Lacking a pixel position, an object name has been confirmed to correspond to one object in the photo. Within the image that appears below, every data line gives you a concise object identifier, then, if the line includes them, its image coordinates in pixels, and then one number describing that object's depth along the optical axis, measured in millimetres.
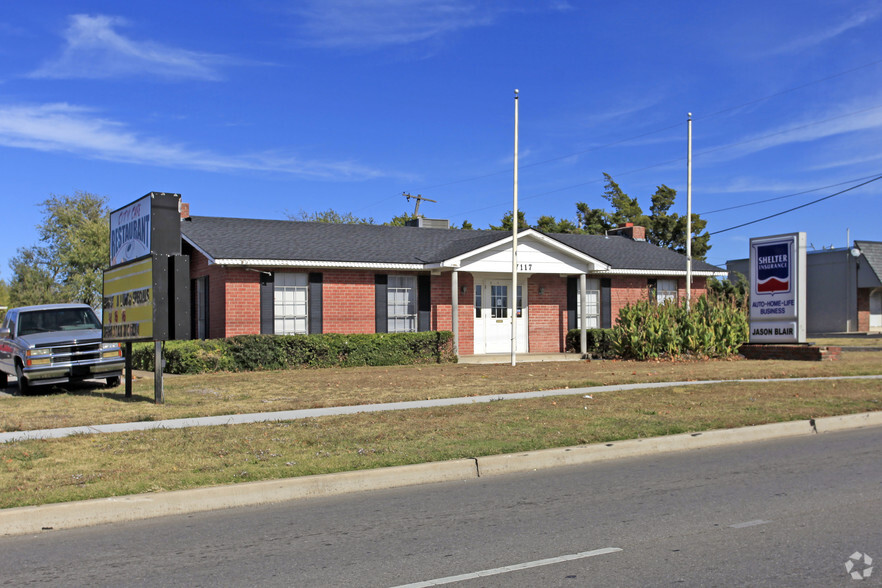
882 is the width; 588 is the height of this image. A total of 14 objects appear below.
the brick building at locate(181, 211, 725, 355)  21625
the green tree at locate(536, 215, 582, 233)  47609
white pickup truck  14820
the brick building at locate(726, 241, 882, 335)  42375
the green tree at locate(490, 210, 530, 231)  47016
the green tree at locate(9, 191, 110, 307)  47031
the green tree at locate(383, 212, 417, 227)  54669
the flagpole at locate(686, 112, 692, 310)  25453
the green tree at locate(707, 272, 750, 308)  36406
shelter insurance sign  23125
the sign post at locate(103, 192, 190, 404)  12961
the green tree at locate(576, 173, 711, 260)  47344
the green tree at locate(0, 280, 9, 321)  66625
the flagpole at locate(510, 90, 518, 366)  21019
